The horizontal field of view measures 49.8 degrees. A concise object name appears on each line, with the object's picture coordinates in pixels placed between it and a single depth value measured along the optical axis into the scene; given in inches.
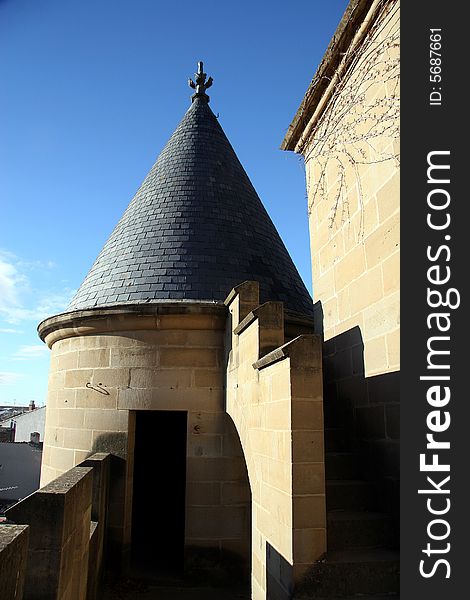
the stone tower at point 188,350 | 205.0
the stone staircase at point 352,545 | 121.7
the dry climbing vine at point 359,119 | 152.9
